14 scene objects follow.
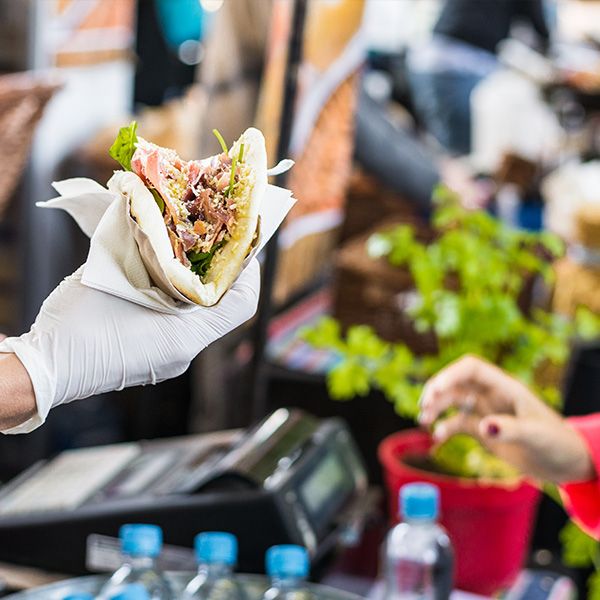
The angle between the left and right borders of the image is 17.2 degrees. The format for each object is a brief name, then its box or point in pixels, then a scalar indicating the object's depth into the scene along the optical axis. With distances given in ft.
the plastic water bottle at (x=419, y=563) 5.10
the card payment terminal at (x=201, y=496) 5.02
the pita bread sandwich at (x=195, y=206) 3.06
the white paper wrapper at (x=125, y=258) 3.08
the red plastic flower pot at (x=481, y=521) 5.36
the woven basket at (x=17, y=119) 5.55
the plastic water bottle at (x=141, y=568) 4.55
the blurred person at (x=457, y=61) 10.04
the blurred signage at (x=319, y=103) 5.91
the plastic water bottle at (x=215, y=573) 4.59
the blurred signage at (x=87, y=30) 8.06
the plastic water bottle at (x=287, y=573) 4.58
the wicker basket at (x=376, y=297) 6.70
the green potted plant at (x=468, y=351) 5.39
